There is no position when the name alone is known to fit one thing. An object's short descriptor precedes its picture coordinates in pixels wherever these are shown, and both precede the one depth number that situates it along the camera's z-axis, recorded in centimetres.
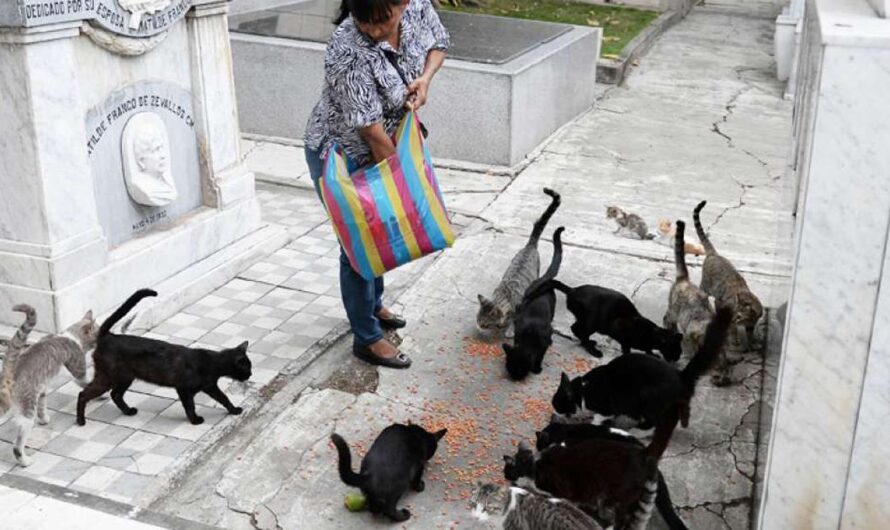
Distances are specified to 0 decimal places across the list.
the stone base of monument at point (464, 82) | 788
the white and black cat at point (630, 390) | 382
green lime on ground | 364
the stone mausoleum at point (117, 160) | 460
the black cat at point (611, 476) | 327
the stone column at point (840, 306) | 271
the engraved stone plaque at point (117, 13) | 444
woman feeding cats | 410
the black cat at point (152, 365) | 405
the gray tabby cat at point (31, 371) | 387
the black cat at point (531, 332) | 462
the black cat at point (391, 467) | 352
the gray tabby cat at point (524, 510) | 313
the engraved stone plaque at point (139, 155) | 505
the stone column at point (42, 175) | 451
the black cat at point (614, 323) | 465
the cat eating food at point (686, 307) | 477
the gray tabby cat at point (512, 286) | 501
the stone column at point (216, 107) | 553
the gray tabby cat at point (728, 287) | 490
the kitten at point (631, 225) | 645
